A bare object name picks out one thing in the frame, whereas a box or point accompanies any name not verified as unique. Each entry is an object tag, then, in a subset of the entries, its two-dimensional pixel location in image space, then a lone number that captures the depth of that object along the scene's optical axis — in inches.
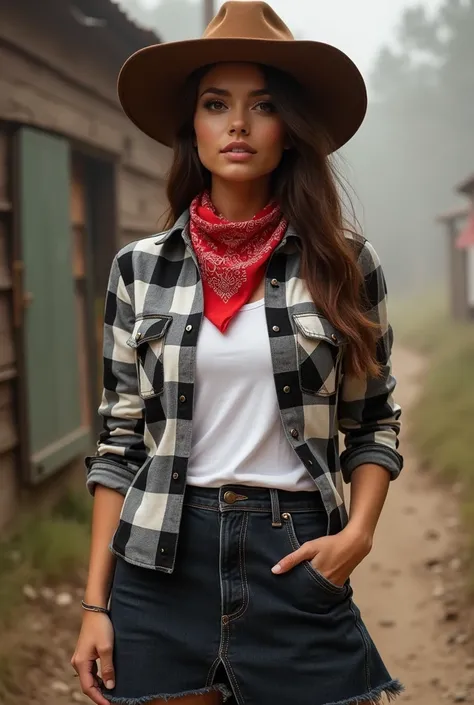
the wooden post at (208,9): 280.7
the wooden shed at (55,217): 173.5
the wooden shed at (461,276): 468.1
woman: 69.9
